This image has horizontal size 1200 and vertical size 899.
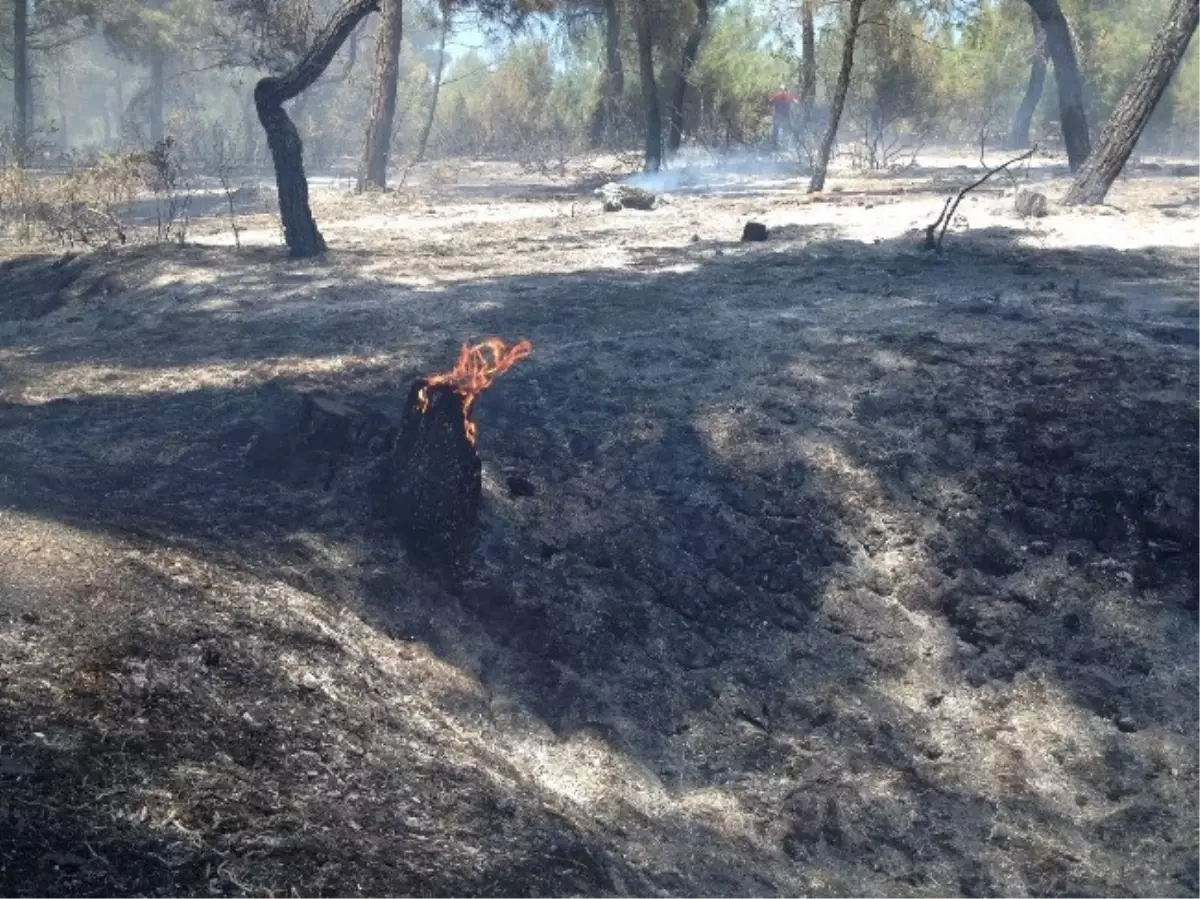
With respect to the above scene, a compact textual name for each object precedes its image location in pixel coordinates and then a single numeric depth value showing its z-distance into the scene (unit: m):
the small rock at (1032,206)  11.91
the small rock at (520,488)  5.98
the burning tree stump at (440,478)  5.38
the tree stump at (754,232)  11.88
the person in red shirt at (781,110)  21.73
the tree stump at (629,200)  15.10
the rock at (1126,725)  4.58
